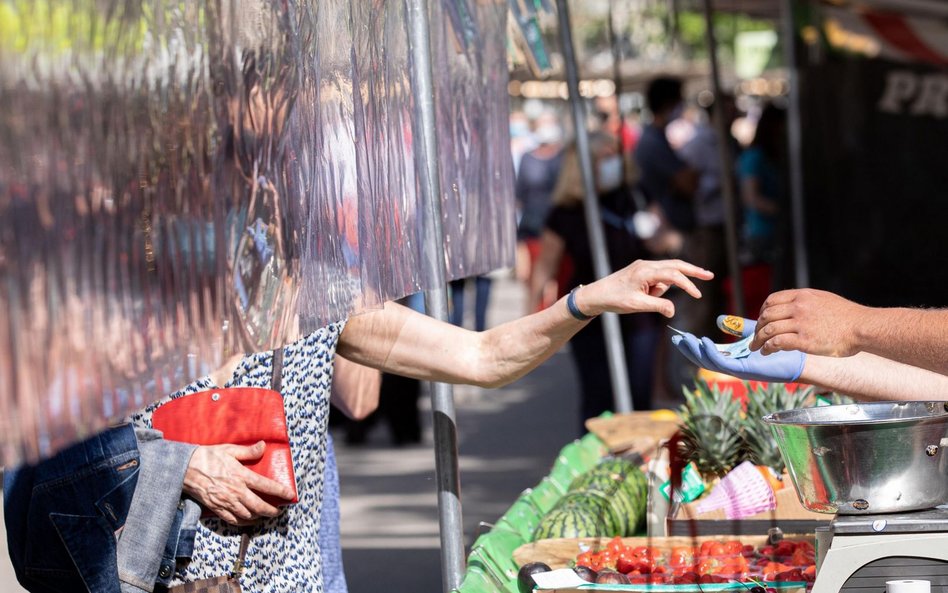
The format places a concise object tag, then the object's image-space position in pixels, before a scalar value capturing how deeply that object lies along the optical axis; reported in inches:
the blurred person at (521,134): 903.1
